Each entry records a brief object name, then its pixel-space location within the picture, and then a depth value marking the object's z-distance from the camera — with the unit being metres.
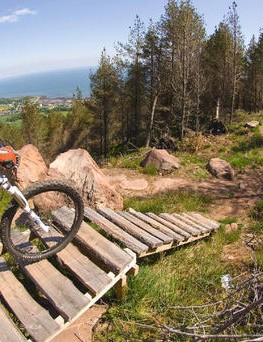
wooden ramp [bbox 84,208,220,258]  5.18
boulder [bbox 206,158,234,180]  11.86
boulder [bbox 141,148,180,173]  12.33
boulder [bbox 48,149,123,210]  8.24
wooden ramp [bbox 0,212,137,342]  3.65
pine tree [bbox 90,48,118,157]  33.81
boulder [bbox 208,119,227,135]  18.33
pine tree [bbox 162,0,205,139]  22.11
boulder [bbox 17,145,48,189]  9.53
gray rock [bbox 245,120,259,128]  18.42
